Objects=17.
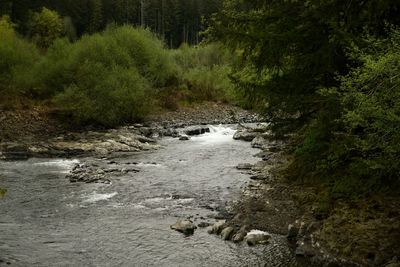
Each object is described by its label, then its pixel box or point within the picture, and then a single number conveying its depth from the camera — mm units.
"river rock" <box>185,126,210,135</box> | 33625
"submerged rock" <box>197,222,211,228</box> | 13906
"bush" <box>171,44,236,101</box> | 48781
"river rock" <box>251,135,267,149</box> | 27406
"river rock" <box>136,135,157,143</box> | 29456
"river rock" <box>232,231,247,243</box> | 12562
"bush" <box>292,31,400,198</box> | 7781
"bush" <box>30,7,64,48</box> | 62938
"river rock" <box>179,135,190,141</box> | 31250
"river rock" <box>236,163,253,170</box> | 21319
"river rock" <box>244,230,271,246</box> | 12273
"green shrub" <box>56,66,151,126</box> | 32531
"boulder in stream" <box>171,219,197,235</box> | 13508
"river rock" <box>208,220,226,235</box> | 13297
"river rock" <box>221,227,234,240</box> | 12785
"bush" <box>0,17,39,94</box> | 35719
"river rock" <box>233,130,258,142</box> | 30261
